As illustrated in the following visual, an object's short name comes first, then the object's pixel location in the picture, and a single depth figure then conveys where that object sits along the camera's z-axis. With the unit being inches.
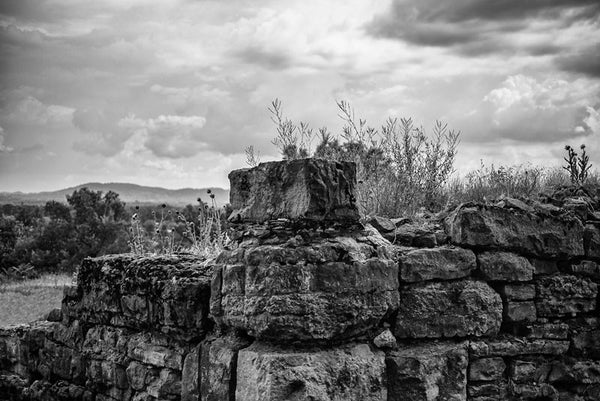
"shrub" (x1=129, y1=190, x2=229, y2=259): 269.6
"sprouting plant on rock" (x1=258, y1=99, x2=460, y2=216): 260.2
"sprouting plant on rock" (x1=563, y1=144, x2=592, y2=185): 305.6
